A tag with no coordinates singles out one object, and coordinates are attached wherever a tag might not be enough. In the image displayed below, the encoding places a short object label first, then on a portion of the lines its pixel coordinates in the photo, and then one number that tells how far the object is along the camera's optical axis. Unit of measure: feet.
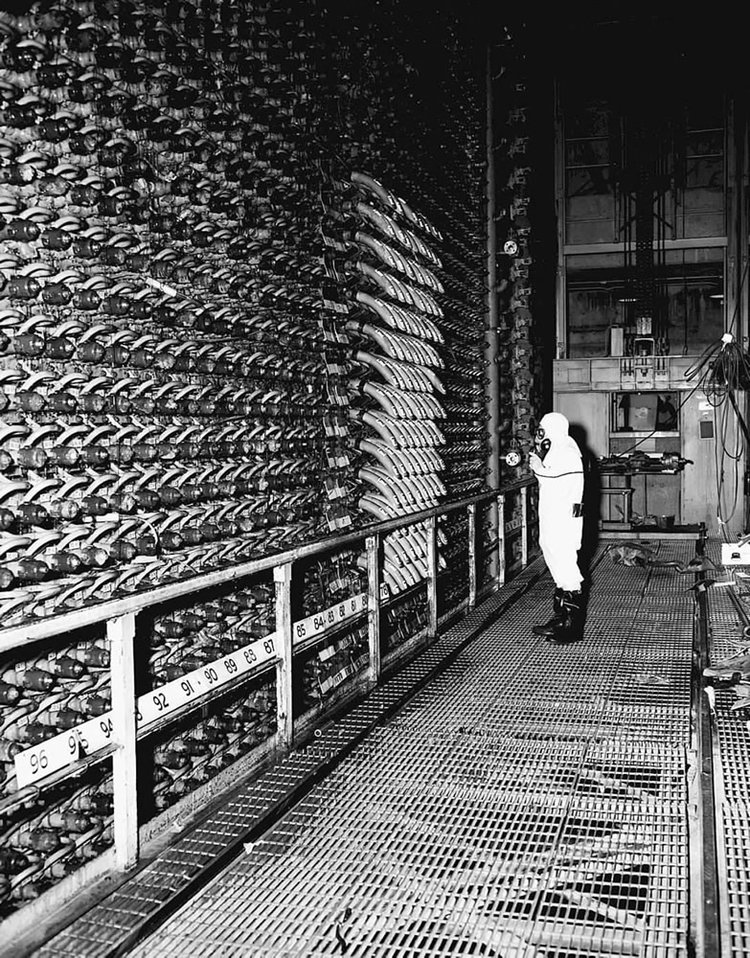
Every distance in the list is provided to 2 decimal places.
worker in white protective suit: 19.70
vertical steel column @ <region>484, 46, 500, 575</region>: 29.22
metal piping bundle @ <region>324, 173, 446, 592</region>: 18.67
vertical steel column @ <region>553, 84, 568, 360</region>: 50.08
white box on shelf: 29.68
